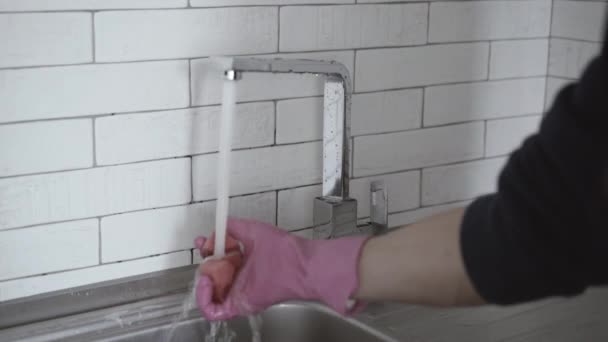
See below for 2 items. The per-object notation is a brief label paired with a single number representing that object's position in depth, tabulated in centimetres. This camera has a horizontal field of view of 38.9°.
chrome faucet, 139
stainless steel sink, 122
